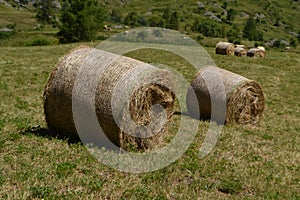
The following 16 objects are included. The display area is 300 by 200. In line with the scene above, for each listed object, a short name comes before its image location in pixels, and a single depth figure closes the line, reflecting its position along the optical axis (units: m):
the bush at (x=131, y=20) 152.38
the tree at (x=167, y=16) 145.68
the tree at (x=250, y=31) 132.12
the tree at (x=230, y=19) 197.38
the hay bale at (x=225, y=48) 40.16
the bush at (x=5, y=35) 79.47
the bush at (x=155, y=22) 139.45
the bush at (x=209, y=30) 129.41
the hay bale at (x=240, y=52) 39.91
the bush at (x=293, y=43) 105.03
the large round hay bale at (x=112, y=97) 8.78
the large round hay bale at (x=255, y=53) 39.62
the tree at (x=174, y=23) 129.23
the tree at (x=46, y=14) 144.38
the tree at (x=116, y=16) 167.12
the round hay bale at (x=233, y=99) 13.62
